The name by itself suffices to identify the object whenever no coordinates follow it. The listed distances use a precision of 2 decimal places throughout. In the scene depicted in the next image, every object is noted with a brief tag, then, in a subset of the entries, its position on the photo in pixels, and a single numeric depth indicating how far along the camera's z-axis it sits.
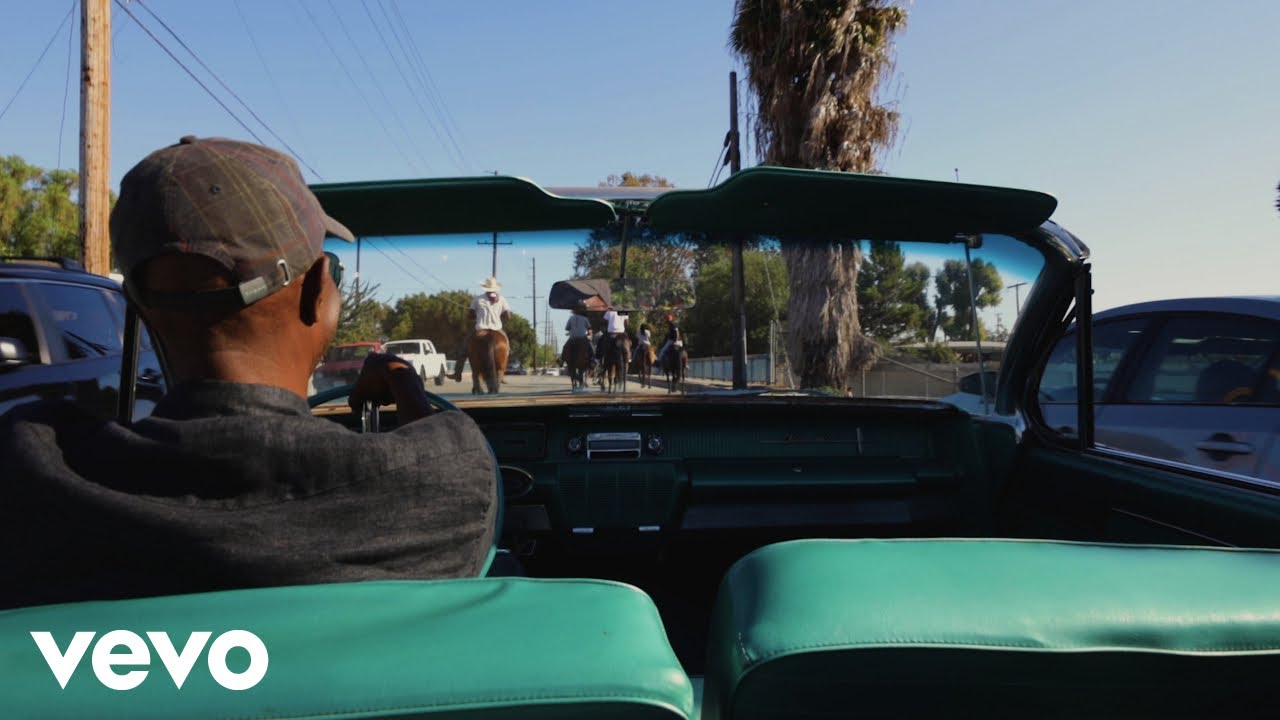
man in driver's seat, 1.11
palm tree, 14.02
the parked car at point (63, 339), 5.81
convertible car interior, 0.81
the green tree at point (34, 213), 28.95
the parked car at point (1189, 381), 4.25
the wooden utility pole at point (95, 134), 11.77
